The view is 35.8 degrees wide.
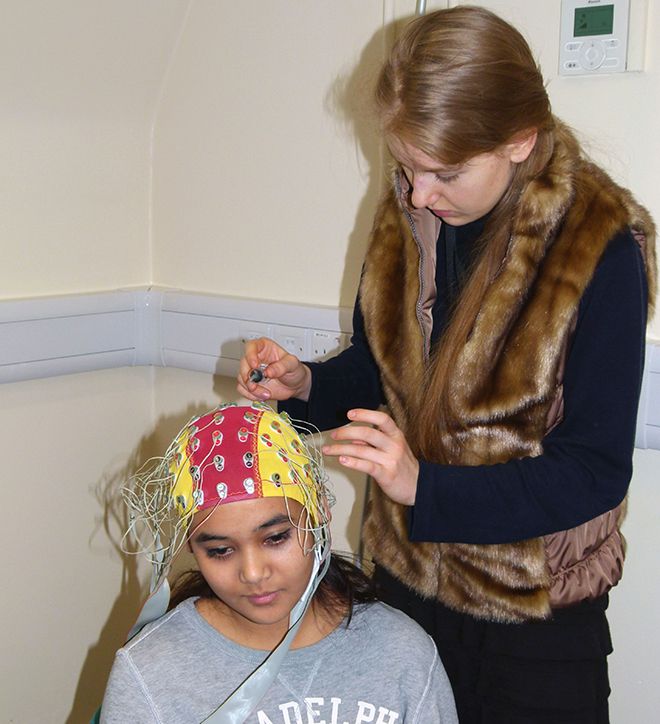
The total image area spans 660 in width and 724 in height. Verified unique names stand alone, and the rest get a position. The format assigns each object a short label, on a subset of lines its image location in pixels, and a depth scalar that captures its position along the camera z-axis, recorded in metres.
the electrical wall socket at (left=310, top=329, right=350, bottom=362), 2.09
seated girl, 1.33
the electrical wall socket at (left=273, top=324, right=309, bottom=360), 2.15
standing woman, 1.32
